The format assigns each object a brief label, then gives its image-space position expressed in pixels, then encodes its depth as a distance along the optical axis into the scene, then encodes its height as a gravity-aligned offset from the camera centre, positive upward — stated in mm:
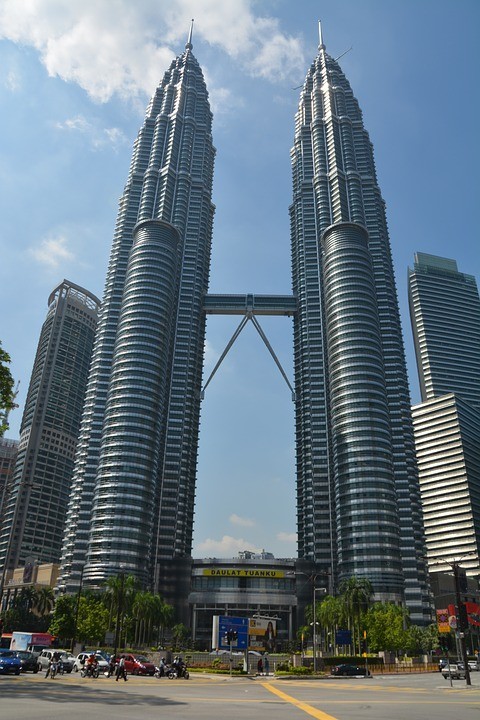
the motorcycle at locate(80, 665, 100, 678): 43469 -2985
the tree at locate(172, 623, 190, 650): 140512 -988
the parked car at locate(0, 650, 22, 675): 42400 -2592
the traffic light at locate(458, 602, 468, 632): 42734 +1218
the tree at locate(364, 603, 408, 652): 92438 +688
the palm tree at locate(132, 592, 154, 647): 106750 +3429
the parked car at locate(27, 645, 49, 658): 71250 -2402
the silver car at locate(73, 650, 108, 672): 52438 -2837
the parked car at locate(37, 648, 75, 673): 52219 -2816
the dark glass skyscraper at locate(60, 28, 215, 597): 152625 +51289
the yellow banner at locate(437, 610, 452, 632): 86138 +2403
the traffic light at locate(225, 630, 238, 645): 51625 -374
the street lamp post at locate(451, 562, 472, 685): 43031 +1219
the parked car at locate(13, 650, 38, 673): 48791 -2692
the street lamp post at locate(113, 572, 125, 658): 71812 +3753
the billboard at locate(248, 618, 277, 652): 71438 +701
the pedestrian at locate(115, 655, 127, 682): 41312 -2737
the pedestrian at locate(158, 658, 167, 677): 49319 -3111
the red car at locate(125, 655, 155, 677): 52428 -3118
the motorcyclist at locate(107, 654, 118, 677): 44656 -2808
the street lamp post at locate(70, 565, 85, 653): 84862 -281
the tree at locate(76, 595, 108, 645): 90375 +1045
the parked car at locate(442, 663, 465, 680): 54850 -3203
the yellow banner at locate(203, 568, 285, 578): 169000 +15982
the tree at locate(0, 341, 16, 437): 36250 +13887
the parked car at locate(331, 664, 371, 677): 60781 -3542
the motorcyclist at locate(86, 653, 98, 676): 43406 -2560
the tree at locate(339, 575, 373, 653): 100875 +5280
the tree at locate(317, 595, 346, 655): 108500 +3391
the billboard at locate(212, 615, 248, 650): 59625 +131
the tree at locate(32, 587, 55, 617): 156250 +6606
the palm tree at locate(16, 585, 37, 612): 154125 +7242
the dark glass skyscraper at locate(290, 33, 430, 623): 154750 +50838
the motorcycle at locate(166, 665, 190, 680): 47600 -3268
